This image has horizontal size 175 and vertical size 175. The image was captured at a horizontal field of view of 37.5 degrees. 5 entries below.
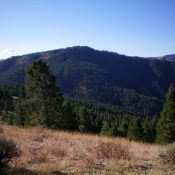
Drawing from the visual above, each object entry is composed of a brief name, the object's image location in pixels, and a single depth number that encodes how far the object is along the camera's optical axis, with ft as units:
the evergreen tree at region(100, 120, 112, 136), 167.43
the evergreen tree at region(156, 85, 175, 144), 119.53
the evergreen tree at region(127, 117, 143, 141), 166.53
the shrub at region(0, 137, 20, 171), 24.03
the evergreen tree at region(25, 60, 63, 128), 84.68
